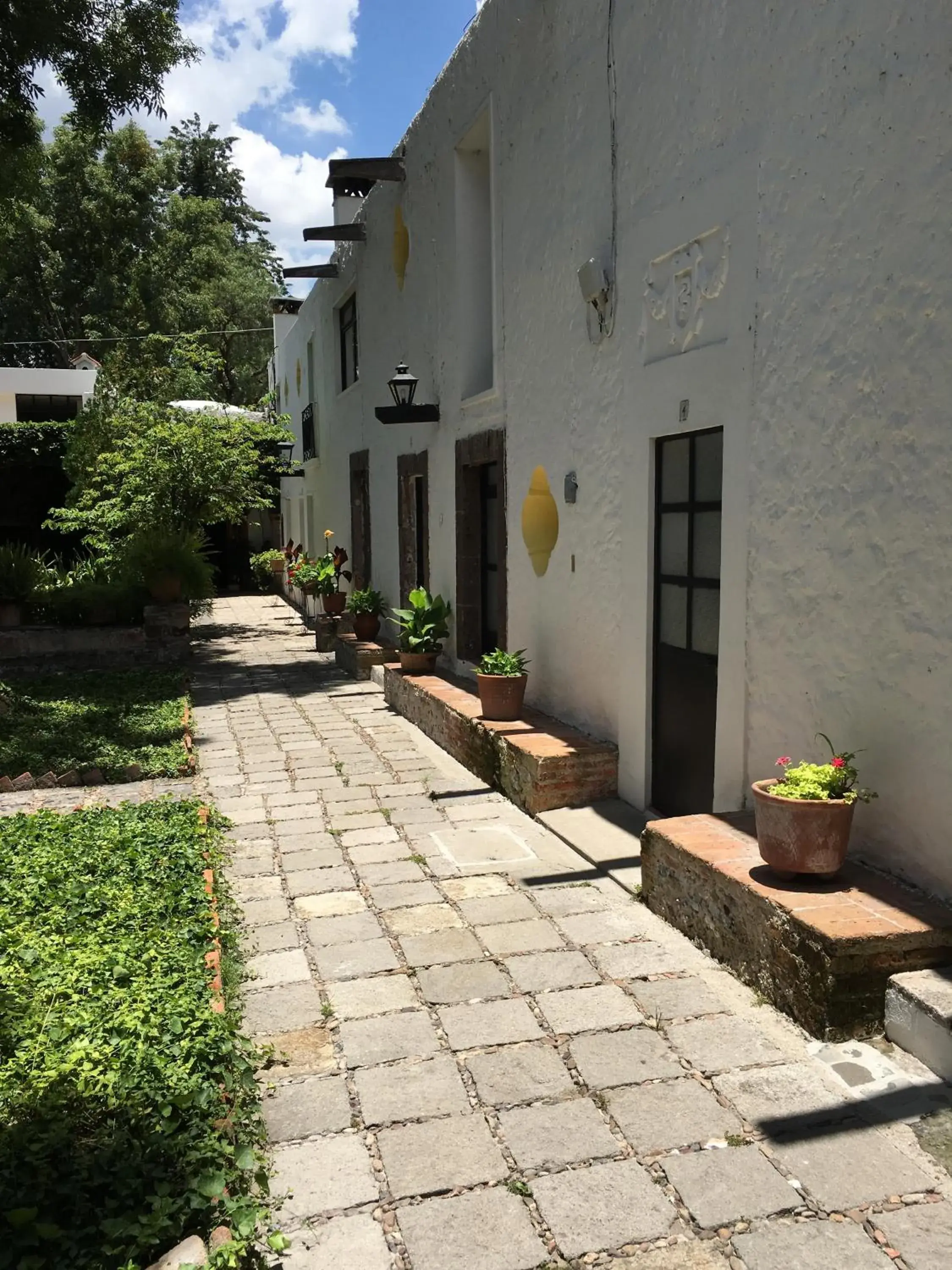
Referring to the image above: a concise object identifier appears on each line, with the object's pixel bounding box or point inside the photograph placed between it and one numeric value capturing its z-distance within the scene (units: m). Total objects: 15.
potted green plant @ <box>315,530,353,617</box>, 13.74
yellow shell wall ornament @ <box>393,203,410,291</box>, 10.36
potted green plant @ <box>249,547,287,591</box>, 22.45
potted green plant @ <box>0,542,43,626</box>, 11.96
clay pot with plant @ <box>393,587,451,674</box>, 9.31
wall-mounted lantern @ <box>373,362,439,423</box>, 9.16
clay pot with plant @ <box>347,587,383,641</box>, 11.80
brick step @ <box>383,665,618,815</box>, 5.82
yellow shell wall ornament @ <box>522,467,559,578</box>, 6.76
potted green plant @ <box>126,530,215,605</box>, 12.16
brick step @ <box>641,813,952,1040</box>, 3.19
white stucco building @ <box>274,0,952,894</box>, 3.49
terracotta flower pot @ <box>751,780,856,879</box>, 3.50
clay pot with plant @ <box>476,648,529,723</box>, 6.82
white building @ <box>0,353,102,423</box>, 23.44
